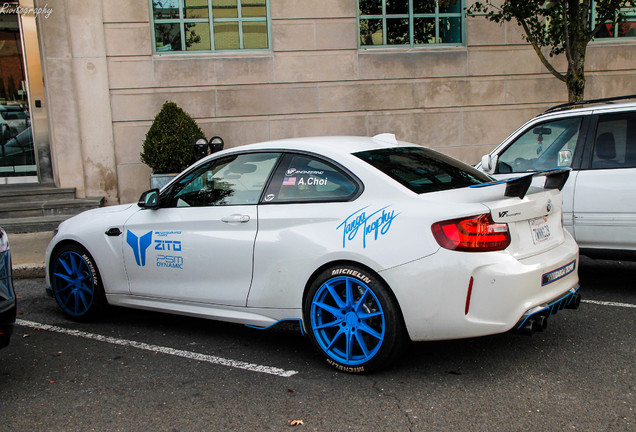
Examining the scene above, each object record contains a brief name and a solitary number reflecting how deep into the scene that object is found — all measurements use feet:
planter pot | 34.01
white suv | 18.88
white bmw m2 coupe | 12.79
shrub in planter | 34.37
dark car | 13.12
